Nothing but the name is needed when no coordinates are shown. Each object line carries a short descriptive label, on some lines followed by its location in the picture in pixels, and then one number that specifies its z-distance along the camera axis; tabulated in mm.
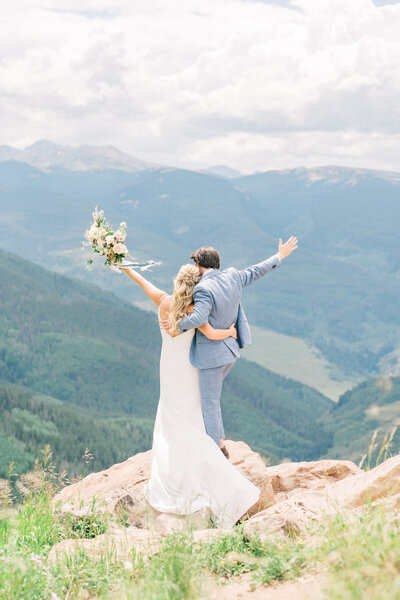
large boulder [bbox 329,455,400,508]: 6734
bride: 7715
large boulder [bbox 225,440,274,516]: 8219
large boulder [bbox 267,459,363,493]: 10117
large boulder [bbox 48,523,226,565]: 5590
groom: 7828
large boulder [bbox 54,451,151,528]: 7999
